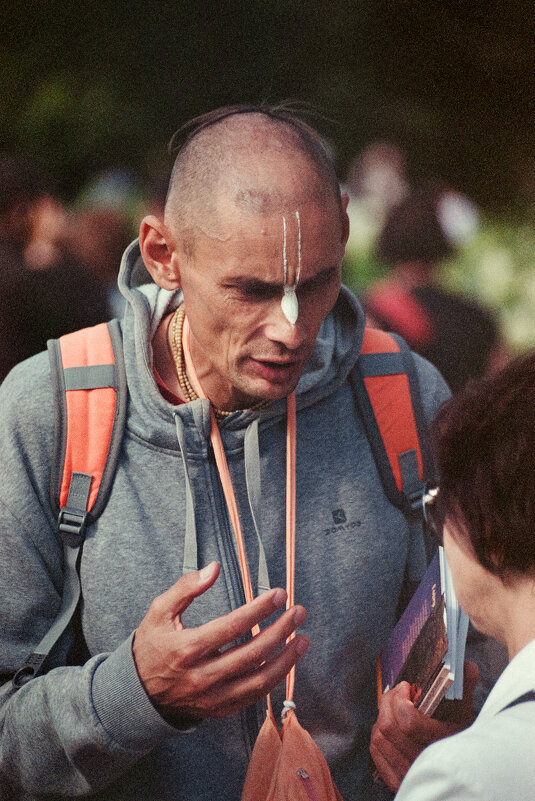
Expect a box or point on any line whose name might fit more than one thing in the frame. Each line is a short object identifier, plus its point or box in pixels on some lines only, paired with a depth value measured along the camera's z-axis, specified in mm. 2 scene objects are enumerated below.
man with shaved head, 3105
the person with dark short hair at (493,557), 2927
